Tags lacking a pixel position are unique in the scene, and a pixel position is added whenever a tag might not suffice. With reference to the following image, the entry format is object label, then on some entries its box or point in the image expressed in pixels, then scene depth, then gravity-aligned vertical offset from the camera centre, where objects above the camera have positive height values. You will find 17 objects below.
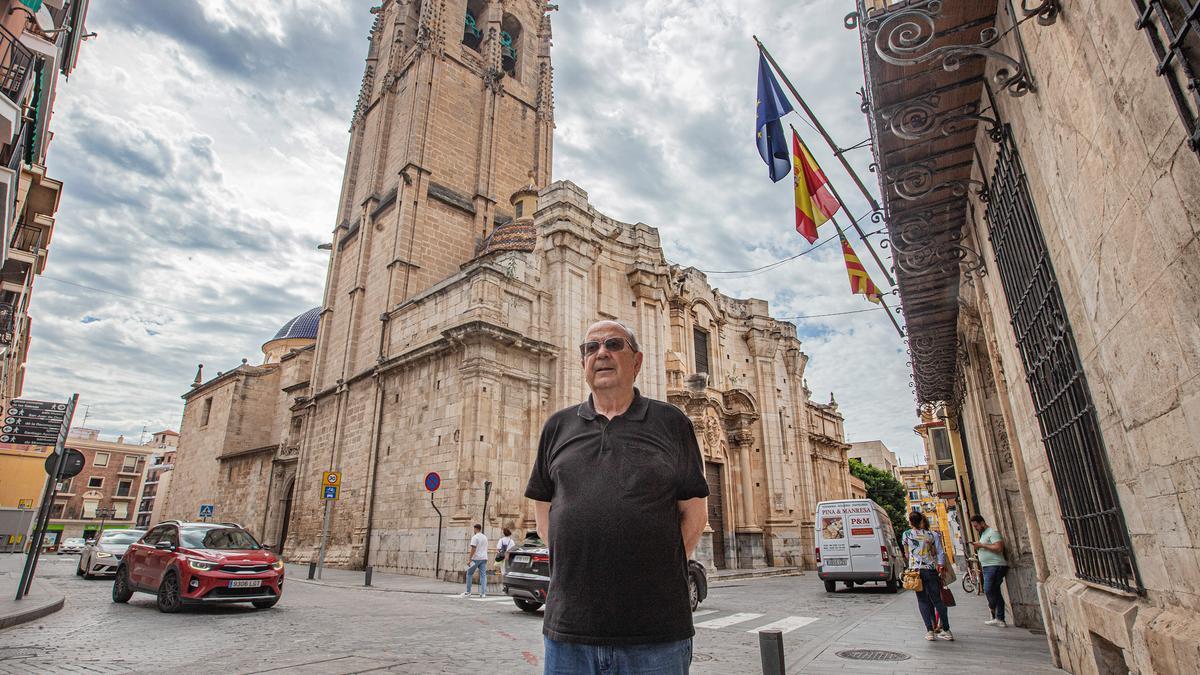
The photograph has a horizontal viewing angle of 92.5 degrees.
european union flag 7.79 +5.10
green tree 48.69 +2.33
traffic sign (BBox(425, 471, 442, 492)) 13.70 +0.86
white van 14.54 -0.69
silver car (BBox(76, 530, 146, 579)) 14.19 -0.82
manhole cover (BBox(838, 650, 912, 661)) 5.89 -1.38
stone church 17.02 +6.33
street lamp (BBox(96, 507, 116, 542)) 55.61 +0.80
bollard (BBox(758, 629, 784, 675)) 2.98 -0.65
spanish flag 8.19 +4.45
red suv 8.37 -0.69
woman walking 6.82 -0.65
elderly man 1.83 -0.04
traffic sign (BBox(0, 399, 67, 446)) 20.16 +3.63
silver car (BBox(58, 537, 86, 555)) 35.31 -1.50
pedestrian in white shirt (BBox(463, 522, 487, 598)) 12.17 -0.76
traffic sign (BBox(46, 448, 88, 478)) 8.88 +0.89
